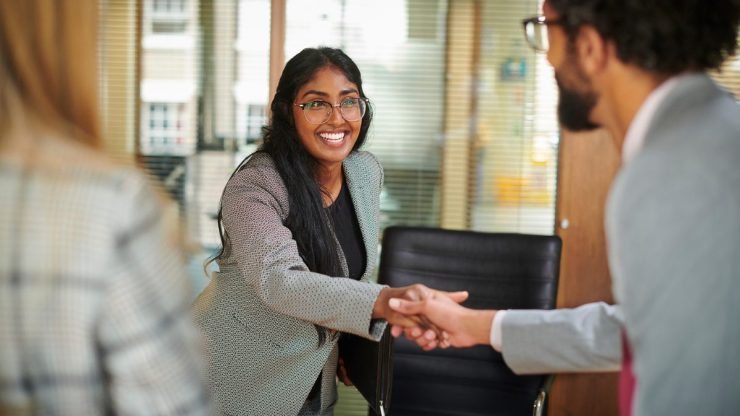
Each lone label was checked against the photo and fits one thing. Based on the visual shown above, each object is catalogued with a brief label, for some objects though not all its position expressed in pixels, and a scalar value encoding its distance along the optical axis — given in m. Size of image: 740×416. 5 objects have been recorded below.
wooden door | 3.99
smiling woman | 2.30
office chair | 2.92
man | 1.12
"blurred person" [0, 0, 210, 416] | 1.02
